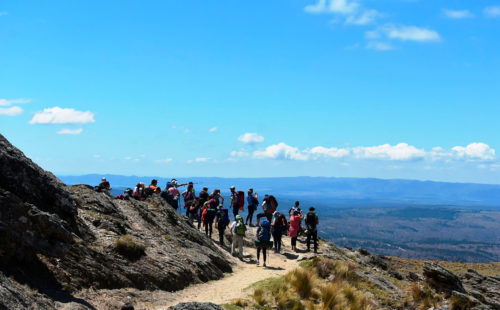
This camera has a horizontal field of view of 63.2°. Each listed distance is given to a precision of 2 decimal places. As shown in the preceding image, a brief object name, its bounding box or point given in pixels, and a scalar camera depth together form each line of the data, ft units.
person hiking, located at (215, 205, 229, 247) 88.72
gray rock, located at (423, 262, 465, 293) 72.13
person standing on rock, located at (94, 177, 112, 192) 72.78
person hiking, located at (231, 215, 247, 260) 83.84
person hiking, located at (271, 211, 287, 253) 89.86
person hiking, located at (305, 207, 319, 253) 91.35
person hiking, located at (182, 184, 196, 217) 99.09
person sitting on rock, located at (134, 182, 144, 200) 85.25
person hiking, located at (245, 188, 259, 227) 105.70
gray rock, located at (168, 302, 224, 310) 41.06
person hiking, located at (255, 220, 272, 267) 76.38
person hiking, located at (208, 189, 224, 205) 90.27
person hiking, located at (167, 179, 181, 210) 96.58
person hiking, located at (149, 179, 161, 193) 92.10
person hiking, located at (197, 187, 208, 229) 98.17
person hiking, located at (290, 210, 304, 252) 93.40
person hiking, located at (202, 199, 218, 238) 87.71
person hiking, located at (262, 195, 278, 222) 94.22
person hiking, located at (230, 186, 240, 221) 102.51
